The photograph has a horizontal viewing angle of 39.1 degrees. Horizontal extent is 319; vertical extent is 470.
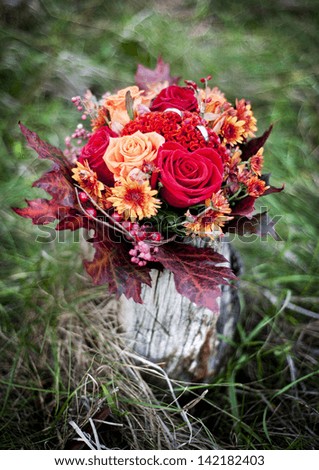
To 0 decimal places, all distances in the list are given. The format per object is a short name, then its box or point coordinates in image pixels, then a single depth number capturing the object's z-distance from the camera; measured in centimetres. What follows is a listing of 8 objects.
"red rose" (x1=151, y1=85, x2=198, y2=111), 104
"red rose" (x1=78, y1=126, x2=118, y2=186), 95
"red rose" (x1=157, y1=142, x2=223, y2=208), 88
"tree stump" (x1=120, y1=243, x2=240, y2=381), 112
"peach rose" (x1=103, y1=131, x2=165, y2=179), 90
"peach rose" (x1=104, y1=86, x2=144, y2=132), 104
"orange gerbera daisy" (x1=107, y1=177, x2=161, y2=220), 87
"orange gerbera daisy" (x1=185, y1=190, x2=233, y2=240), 89
